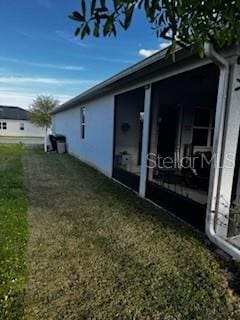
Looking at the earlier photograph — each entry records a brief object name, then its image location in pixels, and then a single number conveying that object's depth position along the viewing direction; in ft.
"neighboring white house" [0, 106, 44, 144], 129.90
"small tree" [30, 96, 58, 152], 106.65
